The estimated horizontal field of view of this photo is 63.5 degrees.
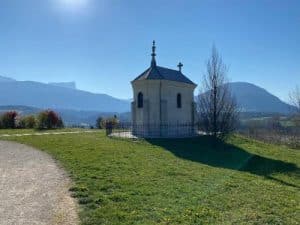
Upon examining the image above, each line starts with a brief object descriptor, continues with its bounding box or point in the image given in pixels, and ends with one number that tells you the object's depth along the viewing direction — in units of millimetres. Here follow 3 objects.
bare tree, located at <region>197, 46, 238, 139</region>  16675
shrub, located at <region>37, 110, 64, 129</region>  24203
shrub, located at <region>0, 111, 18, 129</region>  24811
